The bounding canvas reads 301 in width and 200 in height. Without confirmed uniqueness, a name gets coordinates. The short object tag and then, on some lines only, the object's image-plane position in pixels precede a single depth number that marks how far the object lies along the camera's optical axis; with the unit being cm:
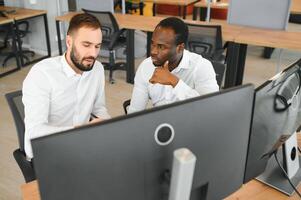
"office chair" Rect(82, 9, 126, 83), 374
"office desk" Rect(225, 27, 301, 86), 312
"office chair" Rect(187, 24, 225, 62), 323
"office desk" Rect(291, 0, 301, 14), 449
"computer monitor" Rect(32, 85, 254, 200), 64
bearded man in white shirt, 148
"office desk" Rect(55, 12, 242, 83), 364
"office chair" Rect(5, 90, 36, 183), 150
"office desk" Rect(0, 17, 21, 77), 408
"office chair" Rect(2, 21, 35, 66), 445
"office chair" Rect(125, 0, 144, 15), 674
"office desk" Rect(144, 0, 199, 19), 512
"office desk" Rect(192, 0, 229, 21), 479
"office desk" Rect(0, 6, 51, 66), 429
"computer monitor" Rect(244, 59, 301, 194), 95
